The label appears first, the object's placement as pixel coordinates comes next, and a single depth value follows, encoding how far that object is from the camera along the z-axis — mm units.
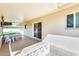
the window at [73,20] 1472
